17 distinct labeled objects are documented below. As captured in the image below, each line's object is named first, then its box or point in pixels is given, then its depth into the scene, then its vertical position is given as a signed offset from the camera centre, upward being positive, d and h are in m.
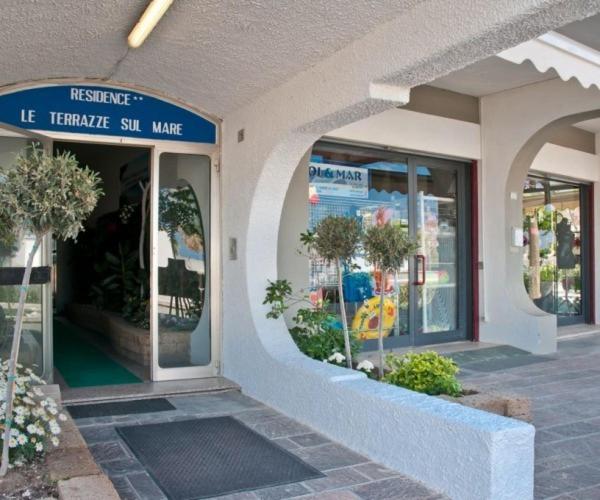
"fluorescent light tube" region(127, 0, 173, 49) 3.86 +1.59
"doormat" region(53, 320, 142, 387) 6.21 -1.17
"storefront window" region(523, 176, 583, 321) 10.13 +0.22
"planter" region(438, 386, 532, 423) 4.23 -0.99
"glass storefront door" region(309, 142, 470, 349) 7.25 +0.41
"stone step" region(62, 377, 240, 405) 5.41 -1.17
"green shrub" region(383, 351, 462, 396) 4.41 -0.83
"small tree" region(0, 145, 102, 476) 3.18 +0.32
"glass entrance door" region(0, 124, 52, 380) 5.29 -0.34
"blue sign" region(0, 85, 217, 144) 5.50 +1.37
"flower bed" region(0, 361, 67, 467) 3.35 -0.90
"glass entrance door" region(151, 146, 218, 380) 6.13 -0.05
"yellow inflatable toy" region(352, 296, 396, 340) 7.45 -0.72
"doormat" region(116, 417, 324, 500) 3.61 -1.28
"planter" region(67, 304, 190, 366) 6.18 -0.90
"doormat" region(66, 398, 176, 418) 5.04 -1.23
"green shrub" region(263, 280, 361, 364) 5.43 -0.65
